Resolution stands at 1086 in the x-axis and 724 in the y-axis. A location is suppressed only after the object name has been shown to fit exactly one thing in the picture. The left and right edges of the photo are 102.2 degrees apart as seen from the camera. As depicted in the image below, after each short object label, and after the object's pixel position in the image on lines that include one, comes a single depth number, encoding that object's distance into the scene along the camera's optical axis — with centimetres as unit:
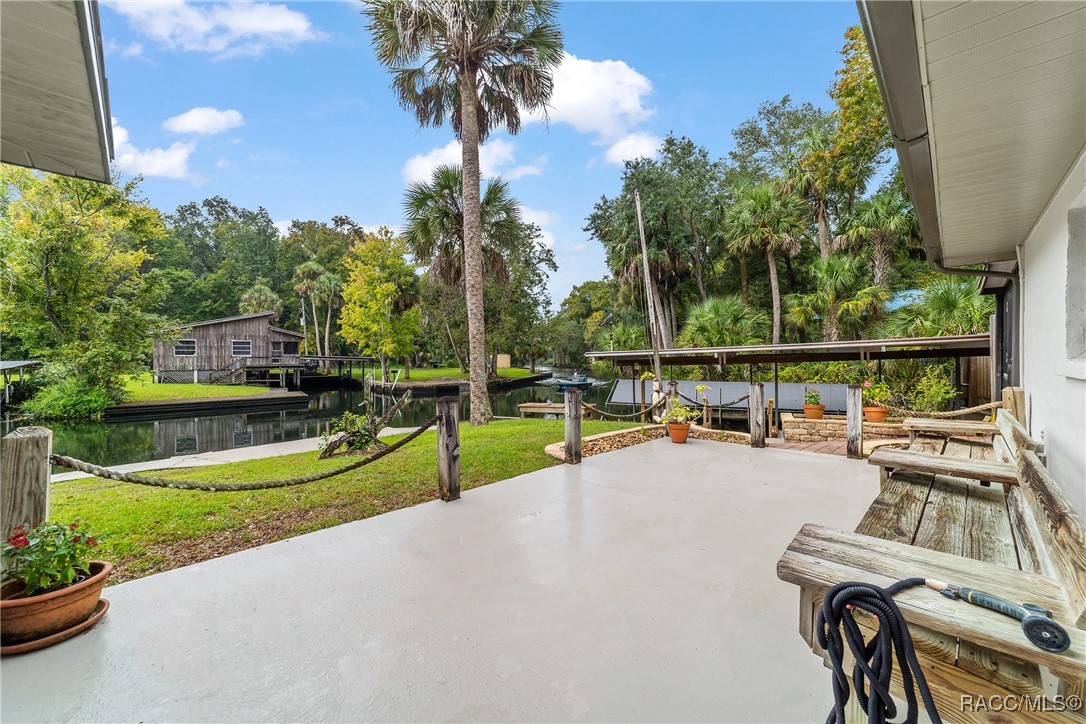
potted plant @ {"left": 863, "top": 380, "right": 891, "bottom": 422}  748
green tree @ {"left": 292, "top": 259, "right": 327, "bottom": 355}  3089
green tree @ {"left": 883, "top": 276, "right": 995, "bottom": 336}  882
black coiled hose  85
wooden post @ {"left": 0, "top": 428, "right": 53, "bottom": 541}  202
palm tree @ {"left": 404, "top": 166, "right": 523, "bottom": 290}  1055
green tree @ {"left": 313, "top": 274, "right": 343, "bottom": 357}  2994
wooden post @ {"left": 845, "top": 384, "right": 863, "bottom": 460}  557
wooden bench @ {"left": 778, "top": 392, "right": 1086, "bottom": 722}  96
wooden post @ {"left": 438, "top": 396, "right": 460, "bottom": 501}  385
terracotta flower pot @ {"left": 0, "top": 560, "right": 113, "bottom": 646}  191
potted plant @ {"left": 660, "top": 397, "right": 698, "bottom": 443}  665
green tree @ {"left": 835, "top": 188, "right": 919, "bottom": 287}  1255
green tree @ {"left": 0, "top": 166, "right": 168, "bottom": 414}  1288
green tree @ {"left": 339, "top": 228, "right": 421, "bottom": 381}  2447
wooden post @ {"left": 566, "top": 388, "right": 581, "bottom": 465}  526
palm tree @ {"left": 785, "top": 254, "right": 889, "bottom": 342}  1288
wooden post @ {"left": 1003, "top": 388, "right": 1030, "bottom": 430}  322
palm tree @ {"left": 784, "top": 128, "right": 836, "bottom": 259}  1417
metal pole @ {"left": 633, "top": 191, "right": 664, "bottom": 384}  901
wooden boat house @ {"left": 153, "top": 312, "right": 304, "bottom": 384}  2281
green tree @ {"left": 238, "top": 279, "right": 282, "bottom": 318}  3234
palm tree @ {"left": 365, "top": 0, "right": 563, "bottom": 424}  843
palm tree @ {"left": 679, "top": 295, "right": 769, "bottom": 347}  1389
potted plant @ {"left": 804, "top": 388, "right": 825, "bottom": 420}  853
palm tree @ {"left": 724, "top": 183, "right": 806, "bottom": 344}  1492
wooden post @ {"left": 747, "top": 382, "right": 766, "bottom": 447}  629
